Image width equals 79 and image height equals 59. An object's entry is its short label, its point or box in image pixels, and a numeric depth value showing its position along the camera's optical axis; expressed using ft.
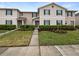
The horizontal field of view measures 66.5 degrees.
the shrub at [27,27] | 37.28
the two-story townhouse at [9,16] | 43.14
